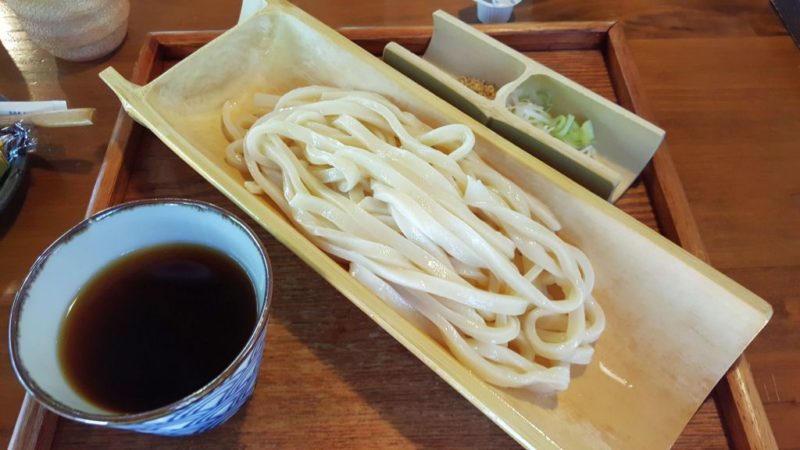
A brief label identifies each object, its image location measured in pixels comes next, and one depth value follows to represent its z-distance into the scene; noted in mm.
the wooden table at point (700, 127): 271
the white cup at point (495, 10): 385
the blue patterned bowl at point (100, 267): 167
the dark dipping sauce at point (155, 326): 191
